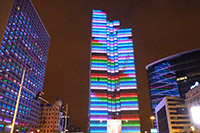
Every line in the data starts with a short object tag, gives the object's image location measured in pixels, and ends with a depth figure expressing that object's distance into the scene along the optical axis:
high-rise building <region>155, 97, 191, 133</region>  102.14
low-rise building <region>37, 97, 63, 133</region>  166.12
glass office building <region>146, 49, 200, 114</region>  134.25
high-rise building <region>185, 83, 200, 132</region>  77.07
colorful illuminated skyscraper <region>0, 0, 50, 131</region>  100.38
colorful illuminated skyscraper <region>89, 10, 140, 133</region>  112.31
